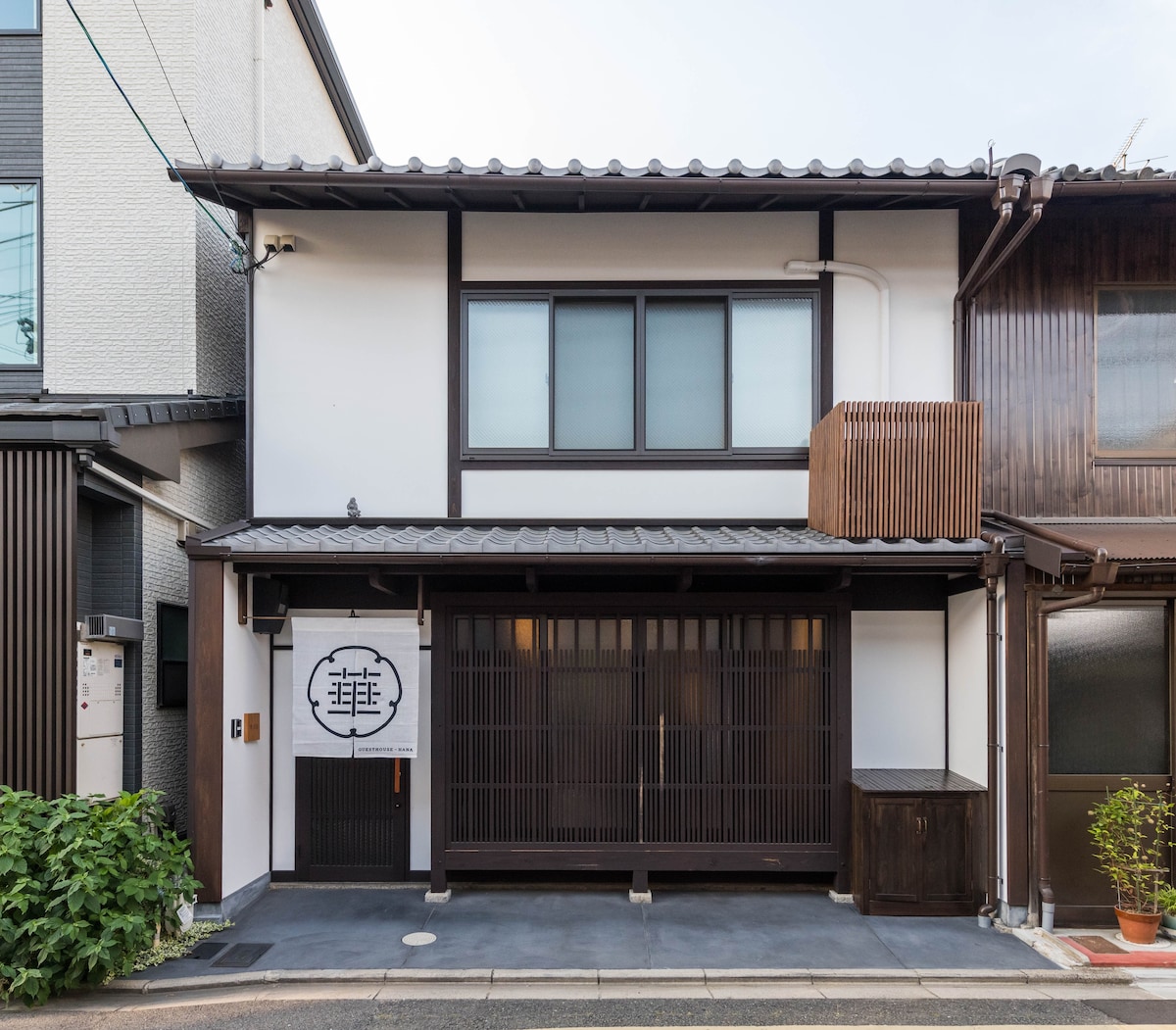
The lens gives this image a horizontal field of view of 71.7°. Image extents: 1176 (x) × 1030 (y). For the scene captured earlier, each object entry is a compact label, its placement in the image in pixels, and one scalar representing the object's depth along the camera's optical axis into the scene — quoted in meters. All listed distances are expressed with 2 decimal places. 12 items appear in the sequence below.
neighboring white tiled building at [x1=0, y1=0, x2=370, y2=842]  7.61
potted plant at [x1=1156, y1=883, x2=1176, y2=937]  6.63
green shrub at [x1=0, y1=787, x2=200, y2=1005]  5.52
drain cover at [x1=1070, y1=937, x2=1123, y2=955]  6.43
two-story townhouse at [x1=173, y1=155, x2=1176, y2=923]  7.20
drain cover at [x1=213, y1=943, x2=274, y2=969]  6.24
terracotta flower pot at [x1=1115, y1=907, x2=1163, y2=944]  6.56
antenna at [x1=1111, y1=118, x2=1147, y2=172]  8.37
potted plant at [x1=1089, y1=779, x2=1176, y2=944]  6.62
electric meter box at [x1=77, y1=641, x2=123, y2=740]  6.85
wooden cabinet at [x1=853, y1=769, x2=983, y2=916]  7.18
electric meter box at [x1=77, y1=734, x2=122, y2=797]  6.89
